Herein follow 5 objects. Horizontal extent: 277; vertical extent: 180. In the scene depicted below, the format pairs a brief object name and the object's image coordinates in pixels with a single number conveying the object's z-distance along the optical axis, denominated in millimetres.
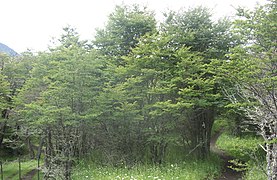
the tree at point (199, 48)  10836
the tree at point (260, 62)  6465
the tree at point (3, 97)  14602
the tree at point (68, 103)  9742
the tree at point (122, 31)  12838
